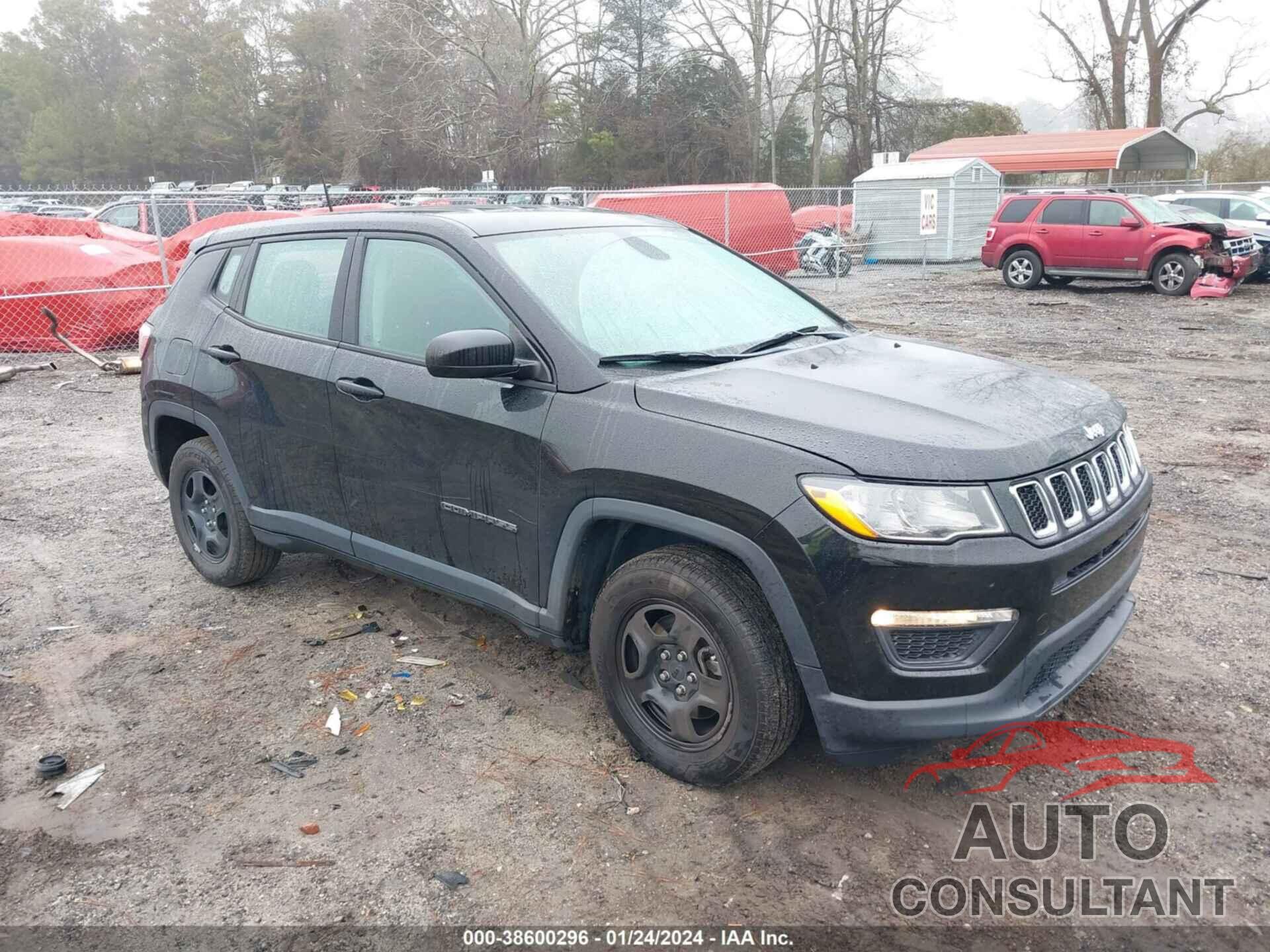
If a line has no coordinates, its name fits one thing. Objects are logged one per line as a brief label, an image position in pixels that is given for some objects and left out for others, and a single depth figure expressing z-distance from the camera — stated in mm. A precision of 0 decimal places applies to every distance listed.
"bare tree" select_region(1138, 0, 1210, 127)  38562
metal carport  31031
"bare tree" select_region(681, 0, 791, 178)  46156
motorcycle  20594
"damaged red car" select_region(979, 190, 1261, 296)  16391
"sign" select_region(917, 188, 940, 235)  23531
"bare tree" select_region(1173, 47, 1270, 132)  42375
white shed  23516
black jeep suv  2691
